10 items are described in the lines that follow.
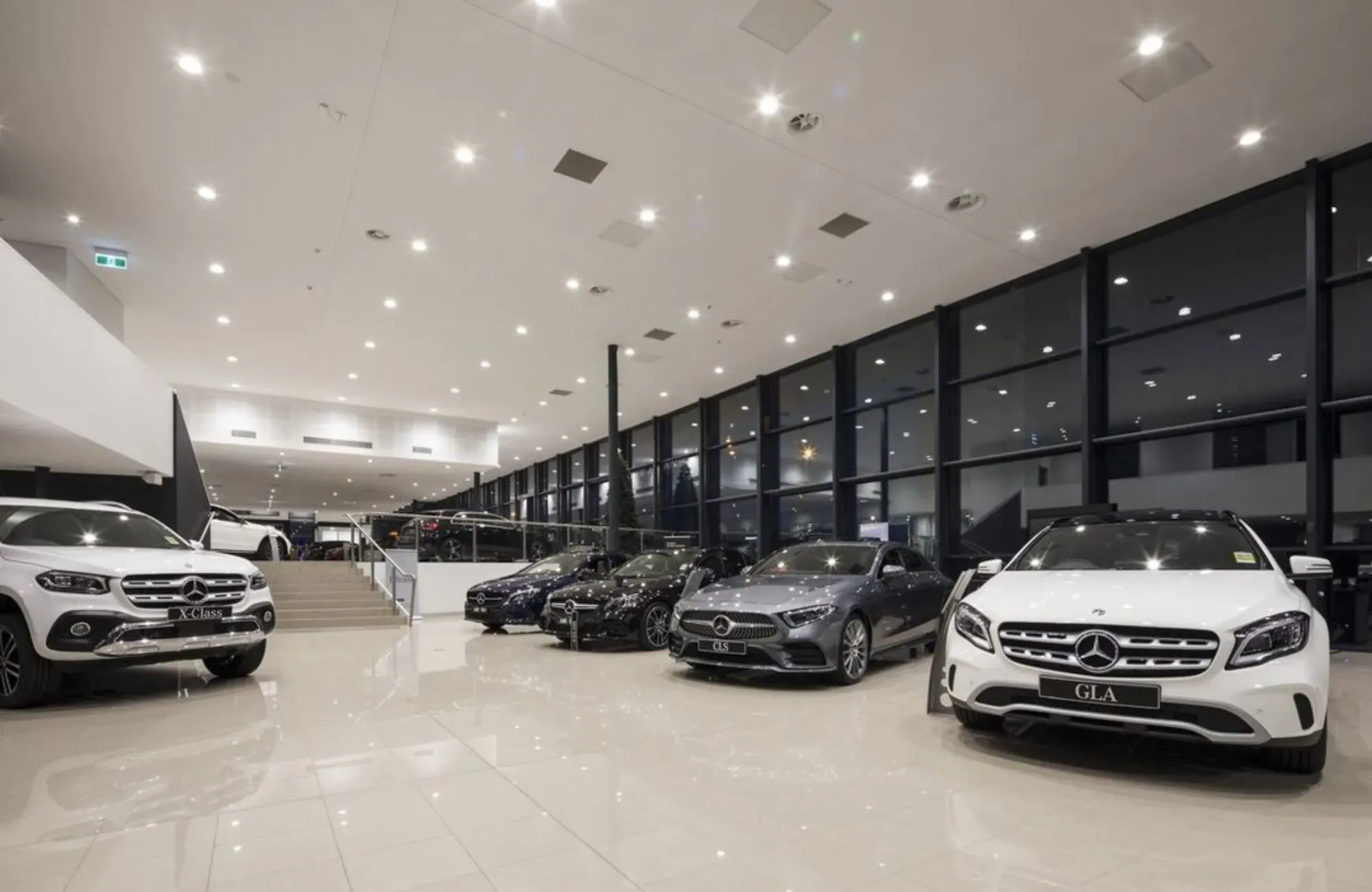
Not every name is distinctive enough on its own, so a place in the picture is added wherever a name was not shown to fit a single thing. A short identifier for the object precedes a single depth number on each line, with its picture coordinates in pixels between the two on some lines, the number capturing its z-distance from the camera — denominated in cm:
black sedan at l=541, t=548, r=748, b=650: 745
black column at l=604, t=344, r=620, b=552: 1203
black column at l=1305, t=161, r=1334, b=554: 671
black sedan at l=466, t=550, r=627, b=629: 908
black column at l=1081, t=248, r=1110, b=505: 857
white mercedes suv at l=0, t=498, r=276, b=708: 443
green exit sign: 859
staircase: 1031
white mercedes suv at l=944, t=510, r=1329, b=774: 281
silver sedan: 512
